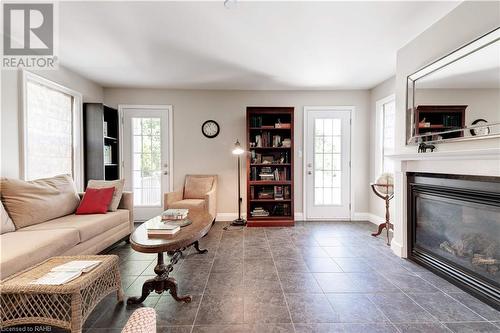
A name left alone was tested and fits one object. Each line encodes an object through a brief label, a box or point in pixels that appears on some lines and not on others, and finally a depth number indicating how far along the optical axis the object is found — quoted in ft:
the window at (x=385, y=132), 12.64
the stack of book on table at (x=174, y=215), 7.54
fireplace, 6.13
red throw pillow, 9.27
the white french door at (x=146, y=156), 14.30
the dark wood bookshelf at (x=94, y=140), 12.35
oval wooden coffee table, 5.61
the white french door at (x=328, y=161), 14.44
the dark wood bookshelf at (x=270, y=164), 13.42
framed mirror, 5.84
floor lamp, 12.94
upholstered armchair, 11.89
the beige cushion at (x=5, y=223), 6.84
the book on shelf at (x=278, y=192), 13.87
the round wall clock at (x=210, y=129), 14.43
